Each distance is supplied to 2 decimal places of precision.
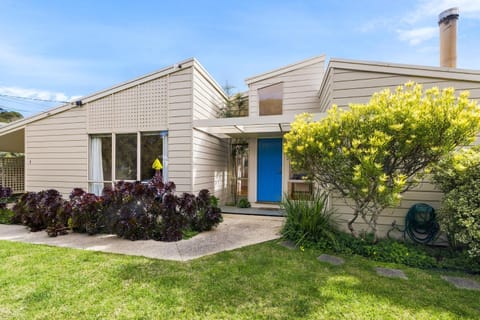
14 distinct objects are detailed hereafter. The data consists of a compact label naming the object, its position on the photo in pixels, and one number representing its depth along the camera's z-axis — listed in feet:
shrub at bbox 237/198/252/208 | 25.57
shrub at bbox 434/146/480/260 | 10.82
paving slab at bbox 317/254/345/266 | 11.95
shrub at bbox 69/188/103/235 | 16.48
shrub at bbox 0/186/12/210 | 21.97
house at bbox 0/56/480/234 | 16.92
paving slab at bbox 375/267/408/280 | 10.66
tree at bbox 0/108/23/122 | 78.56
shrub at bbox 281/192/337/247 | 14.58
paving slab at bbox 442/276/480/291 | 9.81
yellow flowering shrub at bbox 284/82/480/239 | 11.14
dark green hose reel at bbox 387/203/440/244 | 14.12
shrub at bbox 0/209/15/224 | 20.00
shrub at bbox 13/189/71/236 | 16.92
